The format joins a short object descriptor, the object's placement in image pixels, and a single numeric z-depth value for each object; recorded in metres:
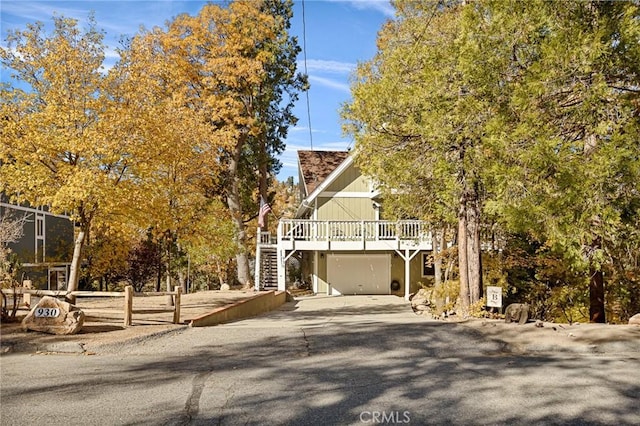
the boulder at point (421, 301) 18.83
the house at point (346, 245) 25.81
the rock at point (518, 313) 10.77
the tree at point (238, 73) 26.20
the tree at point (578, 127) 9.08
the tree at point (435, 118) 11.16
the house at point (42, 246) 23.12
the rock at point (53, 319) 9.83
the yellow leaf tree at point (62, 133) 11.12
